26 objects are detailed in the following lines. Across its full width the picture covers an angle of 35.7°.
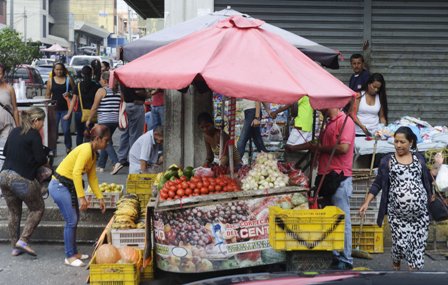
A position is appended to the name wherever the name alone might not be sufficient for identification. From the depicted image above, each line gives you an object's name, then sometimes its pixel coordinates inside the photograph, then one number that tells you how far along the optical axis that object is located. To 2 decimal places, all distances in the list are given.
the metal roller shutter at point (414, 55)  11.07
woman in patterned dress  6.48
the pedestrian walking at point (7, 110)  9.86
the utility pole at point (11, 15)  47.60
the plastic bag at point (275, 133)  10.82
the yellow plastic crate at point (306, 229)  6.37
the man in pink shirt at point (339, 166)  7.24
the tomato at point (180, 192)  6.84
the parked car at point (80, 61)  36.88
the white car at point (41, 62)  38.03
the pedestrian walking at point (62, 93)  12.70
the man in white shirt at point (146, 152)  9.83
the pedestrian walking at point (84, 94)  12.30
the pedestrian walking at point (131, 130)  12.11
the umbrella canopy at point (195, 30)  8.12
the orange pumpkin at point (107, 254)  6.79
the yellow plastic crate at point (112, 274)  6.63
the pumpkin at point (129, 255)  6.96
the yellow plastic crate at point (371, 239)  8.34
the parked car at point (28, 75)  23.69
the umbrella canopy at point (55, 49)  49.59
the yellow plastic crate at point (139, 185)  8.90
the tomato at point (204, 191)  6.87
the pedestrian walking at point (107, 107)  11.72
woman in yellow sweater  7.33
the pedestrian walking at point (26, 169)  7.76
